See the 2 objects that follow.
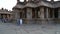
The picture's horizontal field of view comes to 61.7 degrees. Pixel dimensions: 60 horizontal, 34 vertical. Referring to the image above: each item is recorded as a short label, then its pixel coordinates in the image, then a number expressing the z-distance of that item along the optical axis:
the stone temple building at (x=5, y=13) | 28.03
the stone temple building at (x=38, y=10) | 13.23
